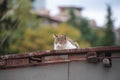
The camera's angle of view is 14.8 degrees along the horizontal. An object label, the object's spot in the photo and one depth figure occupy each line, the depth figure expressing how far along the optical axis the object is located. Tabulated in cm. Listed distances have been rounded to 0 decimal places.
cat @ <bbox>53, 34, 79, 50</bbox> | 1232
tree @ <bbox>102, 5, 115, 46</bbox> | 6253
